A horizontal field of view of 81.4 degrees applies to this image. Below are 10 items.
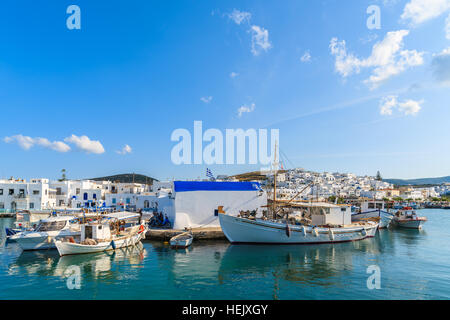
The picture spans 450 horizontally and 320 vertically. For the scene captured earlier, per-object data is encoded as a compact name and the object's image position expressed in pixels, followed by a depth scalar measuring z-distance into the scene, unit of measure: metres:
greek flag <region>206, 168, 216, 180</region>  32.66
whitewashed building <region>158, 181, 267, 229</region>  24.78
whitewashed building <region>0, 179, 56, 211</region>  46.06
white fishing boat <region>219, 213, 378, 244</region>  21.86
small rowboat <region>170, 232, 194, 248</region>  20.08
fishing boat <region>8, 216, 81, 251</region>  18.98
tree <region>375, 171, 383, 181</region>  161.96
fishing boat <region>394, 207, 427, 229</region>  35.26
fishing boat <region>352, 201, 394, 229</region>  34.41
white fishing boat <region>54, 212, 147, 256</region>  17.91
